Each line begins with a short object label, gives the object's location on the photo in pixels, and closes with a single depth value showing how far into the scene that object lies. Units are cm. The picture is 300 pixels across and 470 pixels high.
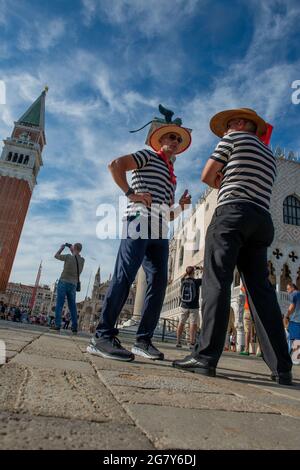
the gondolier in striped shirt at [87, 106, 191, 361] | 272
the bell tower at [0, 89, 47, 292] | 5781
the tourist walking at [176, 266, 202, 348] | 716
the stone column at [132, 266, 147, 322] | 2494
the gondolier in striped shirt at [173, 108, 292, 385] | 232
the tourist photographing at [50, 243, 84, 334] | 658
